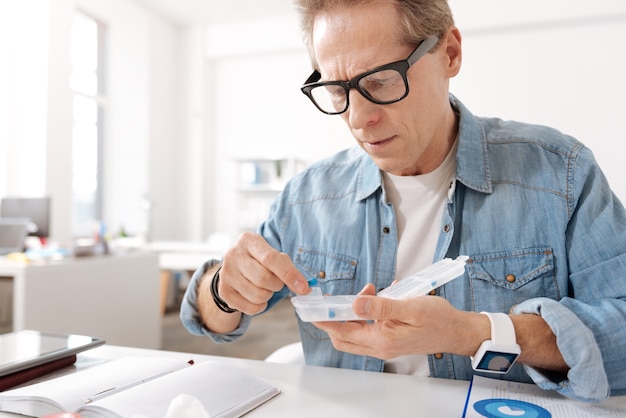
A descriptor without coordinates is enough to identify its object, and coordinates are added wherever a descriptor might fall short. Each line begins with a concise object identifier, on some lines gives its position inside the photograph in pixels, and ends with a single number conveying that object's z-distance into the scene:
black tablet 0.83
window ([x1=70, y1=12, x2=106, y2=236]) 5.24
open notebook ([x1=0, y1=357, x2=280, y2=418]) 0.67
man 0.77
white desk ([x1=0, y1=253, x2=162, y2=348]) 2.18
